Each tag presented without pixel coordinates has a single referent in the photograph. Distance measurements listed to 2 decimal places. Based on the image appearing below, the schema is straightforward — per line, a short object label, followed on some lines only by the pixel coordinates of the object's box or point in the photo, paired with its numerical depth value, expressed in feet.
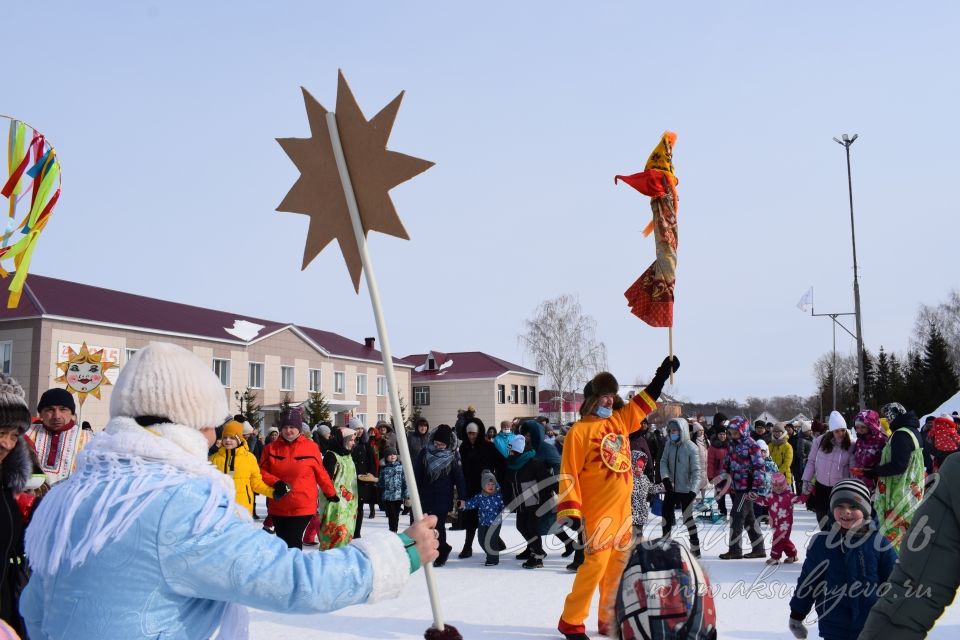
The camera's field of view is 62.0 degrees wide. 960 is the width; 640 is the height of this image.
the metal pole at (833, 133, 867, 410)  84.12
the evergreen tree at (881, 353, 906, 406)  141.18
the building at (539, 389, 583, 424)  173.58
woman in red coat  26.32
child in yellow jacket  26.18
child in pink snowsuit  30.35
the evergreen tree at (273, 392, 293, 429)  125.23
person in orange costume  19.04
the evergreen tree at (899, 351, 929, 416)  137.08
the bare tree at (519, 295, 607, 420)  173.38
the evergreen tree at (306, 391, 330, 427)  128.66
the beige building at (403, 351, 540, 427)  183.42
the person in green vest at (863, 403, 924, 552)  26.50
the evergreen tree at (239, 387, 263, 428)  116.88
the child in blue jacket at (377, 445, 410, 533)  37.40
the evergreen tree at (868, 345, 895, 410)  150.45
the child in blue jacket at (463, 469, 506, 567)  33.53
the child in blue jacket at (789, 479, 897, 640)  14.47
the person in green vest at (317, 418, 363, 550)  32.89
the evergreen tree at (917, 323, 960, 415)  135.44
